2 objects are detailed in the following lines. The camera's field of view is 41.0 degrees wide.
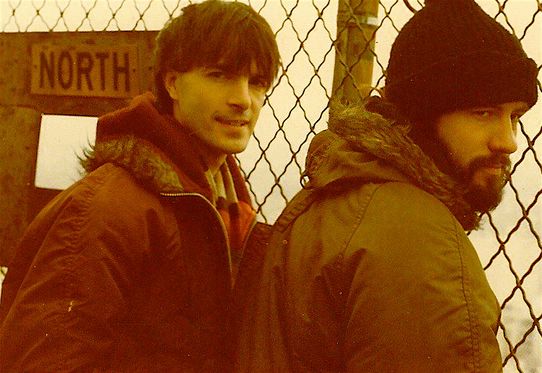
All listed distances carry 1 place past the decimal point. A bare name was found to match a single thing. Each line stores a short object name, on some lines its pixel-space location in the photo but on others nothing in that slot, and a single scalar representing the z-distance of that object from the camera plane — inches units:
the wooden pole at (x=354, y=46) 82.3
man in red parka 52.0
